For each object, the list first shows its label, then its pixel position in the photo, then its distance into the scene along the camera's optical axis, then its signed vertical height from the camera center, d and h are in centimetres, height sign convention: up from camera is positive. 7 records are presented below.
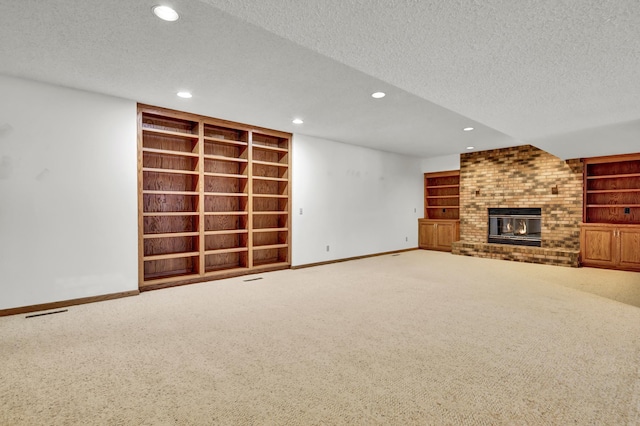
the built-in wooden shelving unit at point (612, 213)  593 -2
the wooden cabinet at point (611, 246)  585 -63
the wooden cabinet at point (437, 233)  853 -62
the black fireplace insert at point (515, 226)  728 -35
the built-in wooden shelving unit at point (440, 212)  861 -5
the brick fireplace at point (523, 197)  663 +30
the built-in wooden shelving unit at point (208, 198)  489 +17
